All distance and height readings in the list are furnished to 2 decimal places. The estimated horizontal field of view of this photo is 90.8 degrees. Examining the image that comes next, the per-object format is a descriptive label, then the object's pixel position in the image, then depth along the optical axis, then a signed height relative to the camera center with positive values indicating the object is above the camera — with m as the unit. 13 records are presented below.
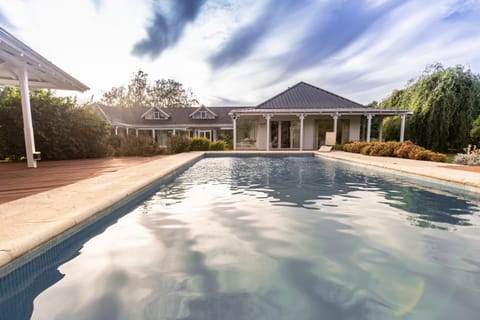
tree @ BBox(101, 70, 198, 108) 38.91 +7.40
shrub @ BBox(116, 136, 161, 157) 12.70 -0.49
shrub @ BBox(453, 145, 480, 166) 8.46 -0.74
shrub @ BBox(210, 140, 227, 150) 16.27 -0.48
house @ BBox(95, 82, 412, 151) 15.66 +1.41
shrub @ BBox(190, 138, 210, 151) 15.96 -0.40
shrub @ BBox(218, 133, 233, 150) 21.12 +0.01
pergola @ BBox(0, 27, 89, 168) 5.78 +2.08
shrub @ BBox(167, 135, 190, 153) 14.51 -0.37
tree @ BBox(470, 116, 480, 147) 13.39 +0.48
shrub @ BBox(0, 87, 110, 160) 9.07 +0.43
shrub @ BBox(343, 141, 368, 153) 13.57 -0.48
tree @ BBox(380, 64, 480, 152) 14.86 +2.00
